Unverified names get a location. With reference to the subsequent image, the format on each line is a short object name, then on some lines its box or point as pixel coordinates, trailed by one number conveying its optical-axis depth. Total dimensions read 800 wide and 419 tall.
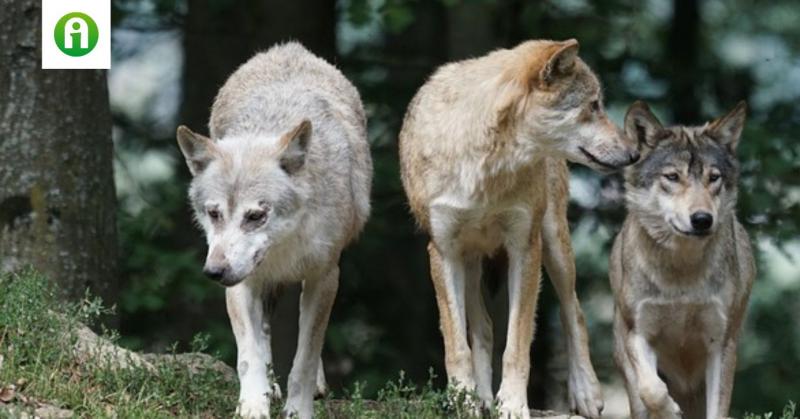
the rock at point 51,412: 15.82
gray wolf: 19.17
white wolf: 16.91
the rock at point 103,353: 17.73
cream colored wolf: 18.87
